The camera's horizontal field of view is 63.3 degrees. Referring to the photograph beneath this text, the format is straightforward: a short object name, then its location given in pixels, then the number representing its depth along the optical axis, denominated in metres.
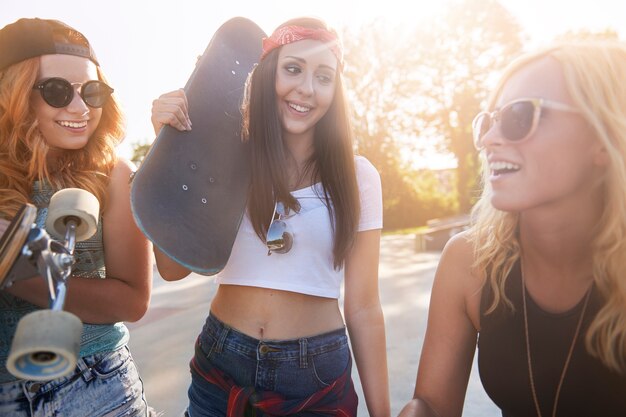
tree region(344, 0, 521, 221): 25.53
